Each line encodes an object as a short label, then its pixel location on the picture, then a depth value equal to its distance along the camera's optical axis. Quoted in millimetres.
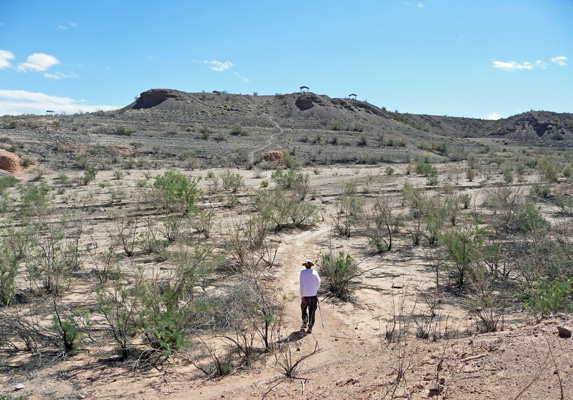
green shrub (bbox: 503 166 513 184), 23984
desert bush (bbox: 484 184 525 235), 12148
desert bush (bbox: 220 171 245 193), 20438
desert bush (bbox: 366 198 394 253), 10836
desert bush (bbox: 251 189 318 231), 13086
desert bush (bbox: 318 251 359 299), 7796
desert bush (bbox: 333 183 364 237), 12945
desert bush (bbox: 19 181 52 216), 12891
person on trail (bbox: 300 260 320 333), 6219
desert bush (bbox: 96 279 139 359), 5117
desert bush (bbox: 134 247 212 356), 5055
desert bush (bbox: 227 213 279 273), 8797
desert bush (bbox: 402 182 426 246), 11795
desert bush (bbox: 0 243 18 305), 6590
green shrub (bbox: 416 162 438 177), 26973
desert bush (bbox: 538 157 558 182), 24464
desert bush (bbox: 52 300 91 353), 5117
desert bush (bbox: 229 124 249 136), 45094
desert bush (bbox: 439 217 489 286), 7906
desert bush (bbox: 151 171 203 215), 13828
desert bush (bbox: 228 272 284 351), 5402
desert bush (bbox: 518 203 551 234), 10573
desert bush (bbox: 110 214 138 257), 9795
